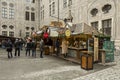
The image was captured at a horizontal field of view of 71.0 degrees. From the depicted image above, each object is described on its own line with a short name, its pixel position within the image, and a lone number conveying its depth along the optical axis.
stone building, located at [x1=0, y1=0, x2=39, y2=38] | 17.77
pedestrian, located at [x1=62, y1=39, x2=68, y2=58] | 7.32
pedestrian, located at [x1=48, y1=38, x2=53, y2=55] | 10.00
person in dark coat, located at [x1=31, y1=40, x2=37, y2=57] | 7.96
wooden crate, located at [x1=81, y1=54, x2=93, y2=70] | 4.95
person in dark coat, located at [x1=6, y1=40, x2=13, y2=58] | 7.31
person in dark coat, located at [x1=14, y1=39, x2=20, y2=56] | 7.99
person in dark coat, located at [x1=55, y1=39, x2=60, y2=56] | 8.34
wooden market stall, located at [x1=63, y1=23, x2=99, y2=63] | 5.94
